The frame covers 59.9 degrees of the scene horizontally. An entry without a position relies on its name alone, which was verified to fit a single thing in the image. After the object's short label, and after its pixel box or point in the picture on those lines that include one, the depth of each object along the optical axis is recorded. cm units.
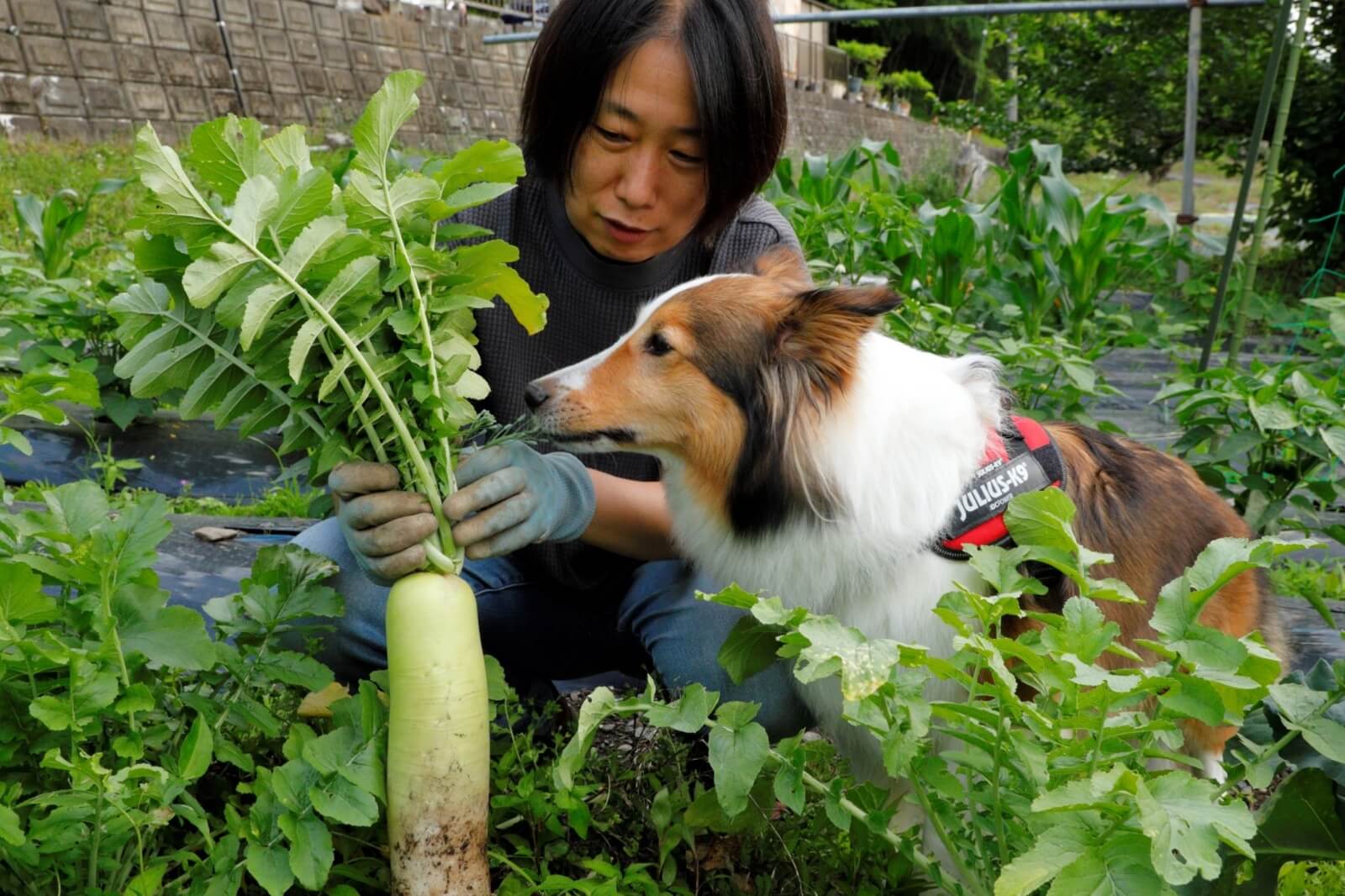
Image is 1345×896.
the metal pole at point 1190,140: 560
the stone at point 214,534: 359
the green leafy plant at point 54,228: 500
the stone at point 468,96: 1462
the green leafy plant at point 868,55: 3011
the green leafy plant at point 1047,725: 126
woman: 238
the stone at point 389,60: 1372
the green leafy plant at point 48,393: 178
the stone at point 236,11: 1200
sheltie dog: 223
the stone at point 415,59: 1415
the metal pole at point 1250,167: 349
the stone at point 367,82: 1336
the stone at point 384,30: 1375
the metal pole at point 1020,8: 555
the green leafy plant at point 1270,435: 314
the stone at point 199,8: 1159
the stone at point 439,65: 1440
